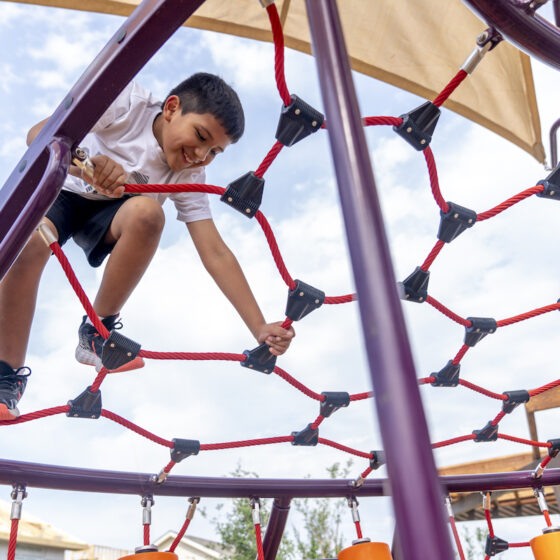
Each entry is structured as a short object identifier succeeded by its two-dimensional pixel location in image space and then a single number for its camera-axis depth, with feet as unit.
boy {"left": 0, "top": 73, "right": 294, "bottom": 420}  3.49
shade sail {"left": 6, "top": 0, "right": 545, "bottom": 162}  5.88
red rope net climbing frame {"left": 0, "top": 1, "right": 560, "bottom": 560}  0.92
